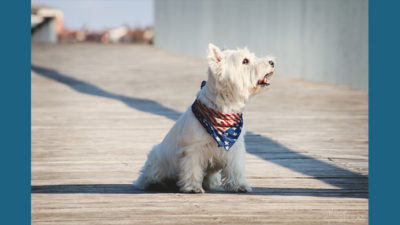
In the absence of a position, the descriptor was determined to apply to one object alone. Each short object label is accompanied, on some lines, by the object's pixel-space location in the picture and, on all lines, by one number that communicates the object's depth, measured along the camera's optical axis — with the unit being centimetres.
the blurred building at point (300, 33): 1959
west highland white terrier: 666
